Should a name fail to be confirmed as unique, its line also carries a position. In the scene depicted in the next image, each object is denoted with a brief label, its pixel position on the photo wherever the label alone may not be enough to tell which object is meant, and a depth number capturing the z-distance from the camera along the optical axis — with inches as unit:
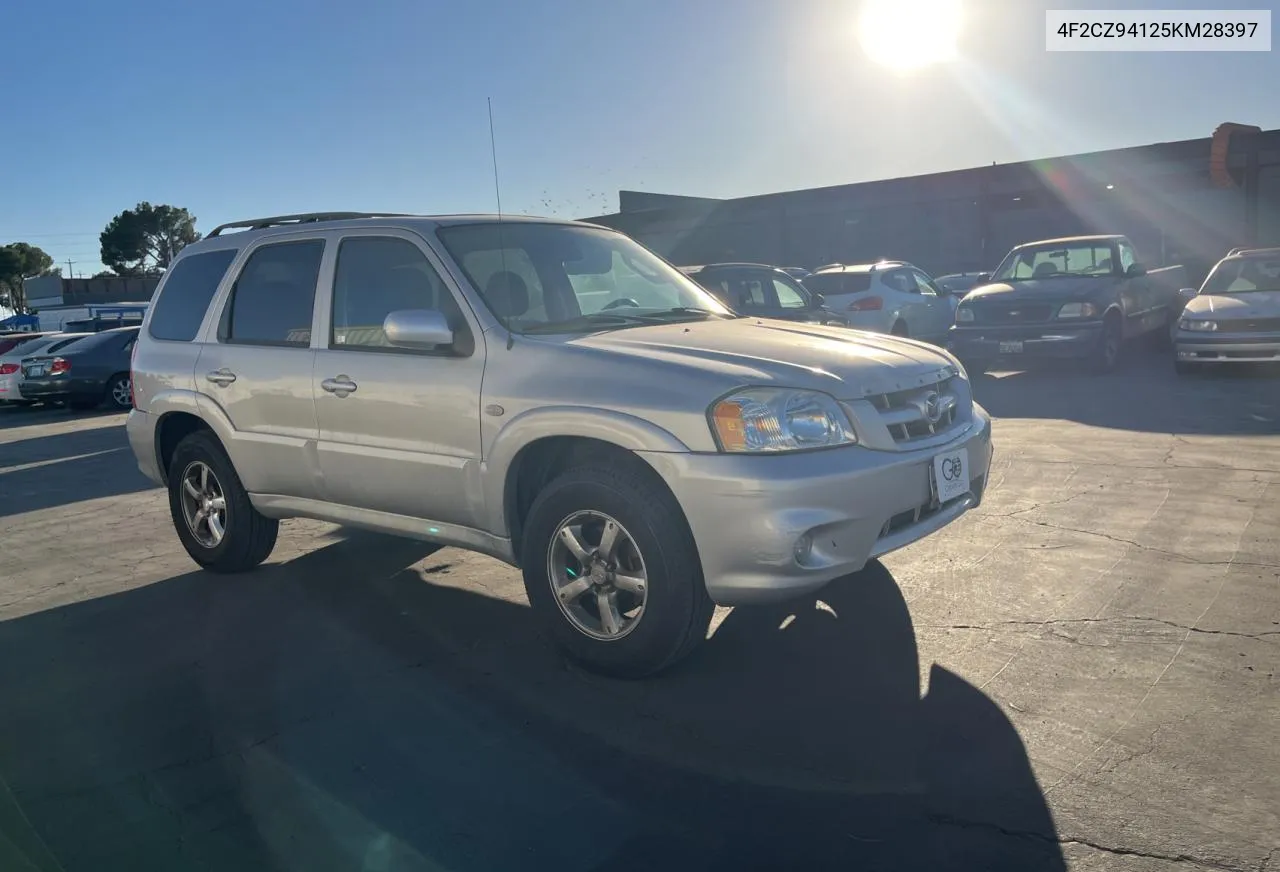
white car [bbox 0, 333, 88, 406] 686.5
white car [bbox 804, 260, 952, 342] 565.0
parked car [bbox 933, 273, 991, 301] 973.1
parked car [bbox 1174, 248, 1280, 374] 444.8
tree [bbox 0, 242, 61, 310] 3159.5
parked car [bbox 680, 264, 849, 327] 429.0
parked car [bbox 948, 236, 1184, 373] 490.0
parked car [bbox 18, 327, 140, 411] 660.1
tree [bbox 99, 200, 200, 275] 3038.9
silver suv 145.3
